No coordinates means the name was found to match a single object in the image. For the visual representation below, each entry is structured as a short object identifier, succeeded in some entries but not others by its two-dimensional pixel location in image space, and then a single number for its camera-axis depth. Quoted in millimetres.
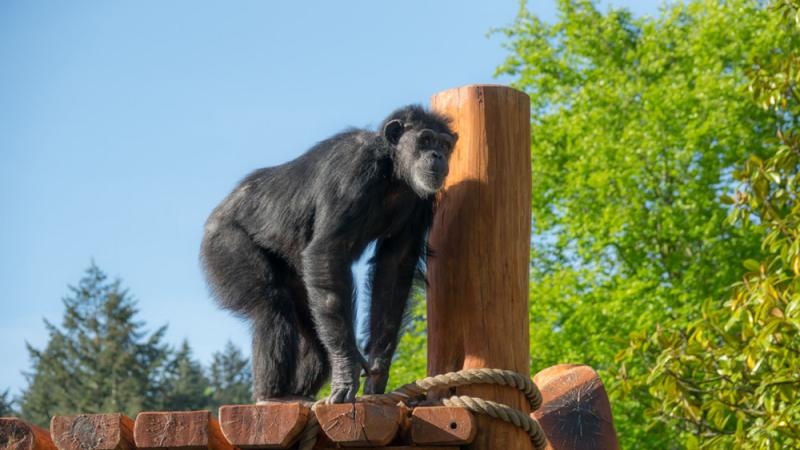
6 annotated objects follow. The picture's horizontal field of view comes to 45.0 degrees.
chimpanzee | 5020
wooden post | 4551
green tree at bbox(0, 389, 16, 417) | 26936
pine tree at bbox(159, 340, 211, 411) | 38406
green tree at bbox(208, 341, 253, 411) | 46688
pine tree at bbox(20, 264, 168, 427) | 36812
